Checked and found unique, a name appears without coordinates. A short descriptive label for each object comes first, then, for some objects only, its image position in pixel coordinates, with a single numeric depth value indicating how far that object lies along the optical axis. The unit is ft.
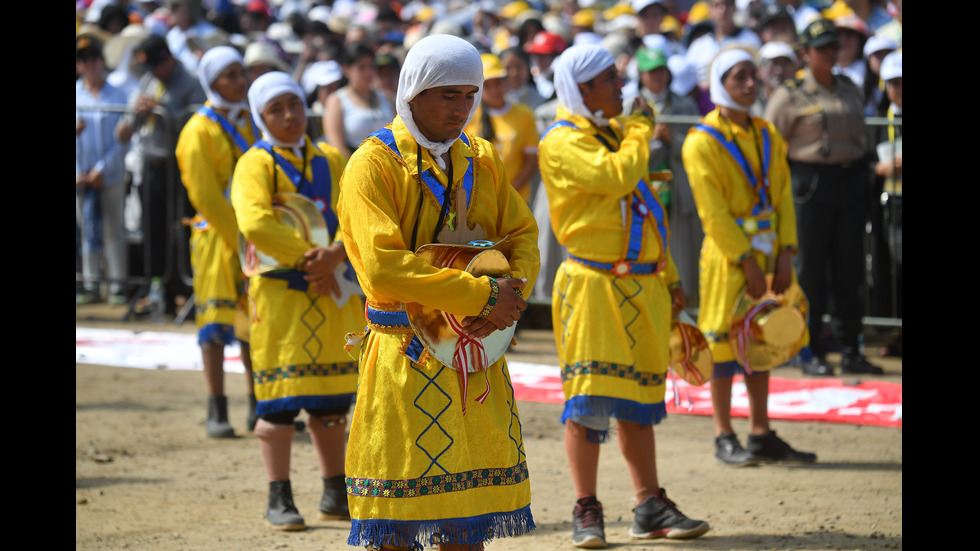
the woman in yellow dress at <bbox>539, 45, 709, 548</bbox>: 36.01
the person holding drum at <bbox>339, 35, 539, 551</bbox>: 25.71
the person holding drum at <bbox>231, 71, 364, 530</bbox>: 38.09
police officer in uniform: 60.03
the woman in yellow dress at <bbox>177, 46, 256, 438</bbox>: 47.29
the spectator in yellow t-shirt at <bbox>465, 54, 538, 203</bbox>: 68.85
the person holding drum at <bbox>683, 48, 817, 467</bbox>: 44.32
